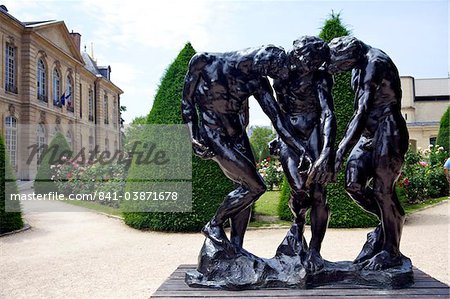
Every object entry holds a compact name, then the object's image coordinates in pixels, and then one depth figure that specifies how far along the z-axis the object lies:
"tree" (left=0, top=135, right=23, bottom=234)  9.70
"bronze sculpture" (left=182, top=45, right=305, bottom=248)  3.82
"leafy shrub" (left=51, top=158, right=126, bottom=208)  14.22
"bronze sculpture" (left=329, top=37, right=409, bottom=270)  3.69
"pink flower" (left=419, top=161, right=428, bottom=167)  14.56
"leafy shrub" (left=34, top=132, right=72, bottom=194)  17.94
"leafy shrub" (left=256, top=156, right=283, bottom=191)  16.16
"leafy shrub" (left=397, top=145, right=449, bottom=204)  13.36
